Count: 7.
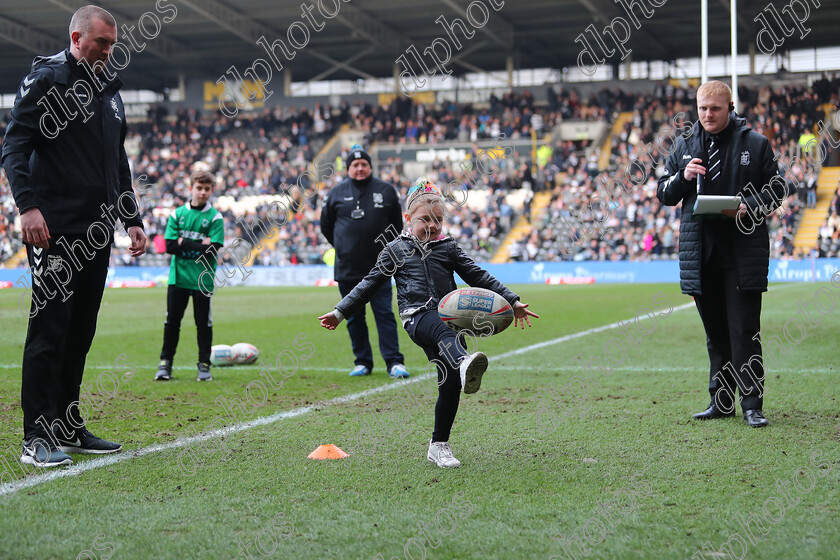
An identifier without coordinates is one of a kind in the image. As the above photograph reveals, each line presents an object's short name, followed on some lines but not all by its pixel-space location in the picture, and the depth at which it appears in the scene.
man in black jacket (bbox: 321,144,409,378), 8.24
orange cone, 4.59
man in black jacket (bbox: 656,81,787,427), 5.51
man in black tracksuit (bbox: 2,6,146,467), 4.47
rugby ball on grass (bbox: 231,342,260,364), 9.12
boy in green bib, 7.89
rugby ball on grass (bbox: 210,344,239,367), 9.08
